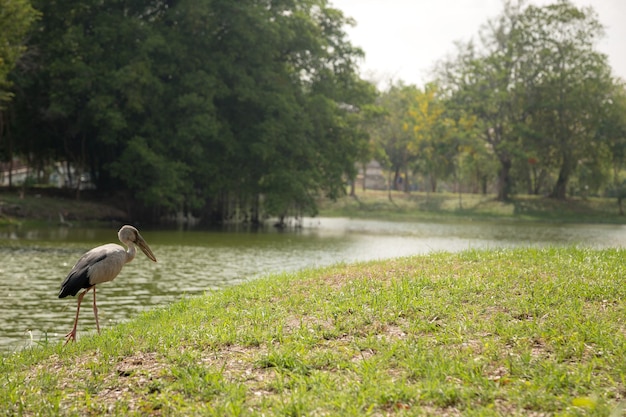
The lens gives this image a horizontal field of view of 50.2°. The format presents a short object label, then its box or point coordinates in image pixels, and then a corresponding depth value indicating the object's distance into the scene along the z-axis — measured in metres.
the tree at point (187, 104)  38.81
